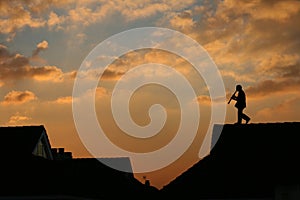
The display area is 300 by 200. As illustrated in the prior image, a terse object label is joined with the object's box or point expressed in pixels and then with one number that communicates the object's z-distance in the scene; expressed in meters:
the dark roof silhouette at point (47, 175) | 30.48
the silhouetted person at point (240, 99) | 34.78
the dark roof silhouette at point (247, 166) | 29.34
